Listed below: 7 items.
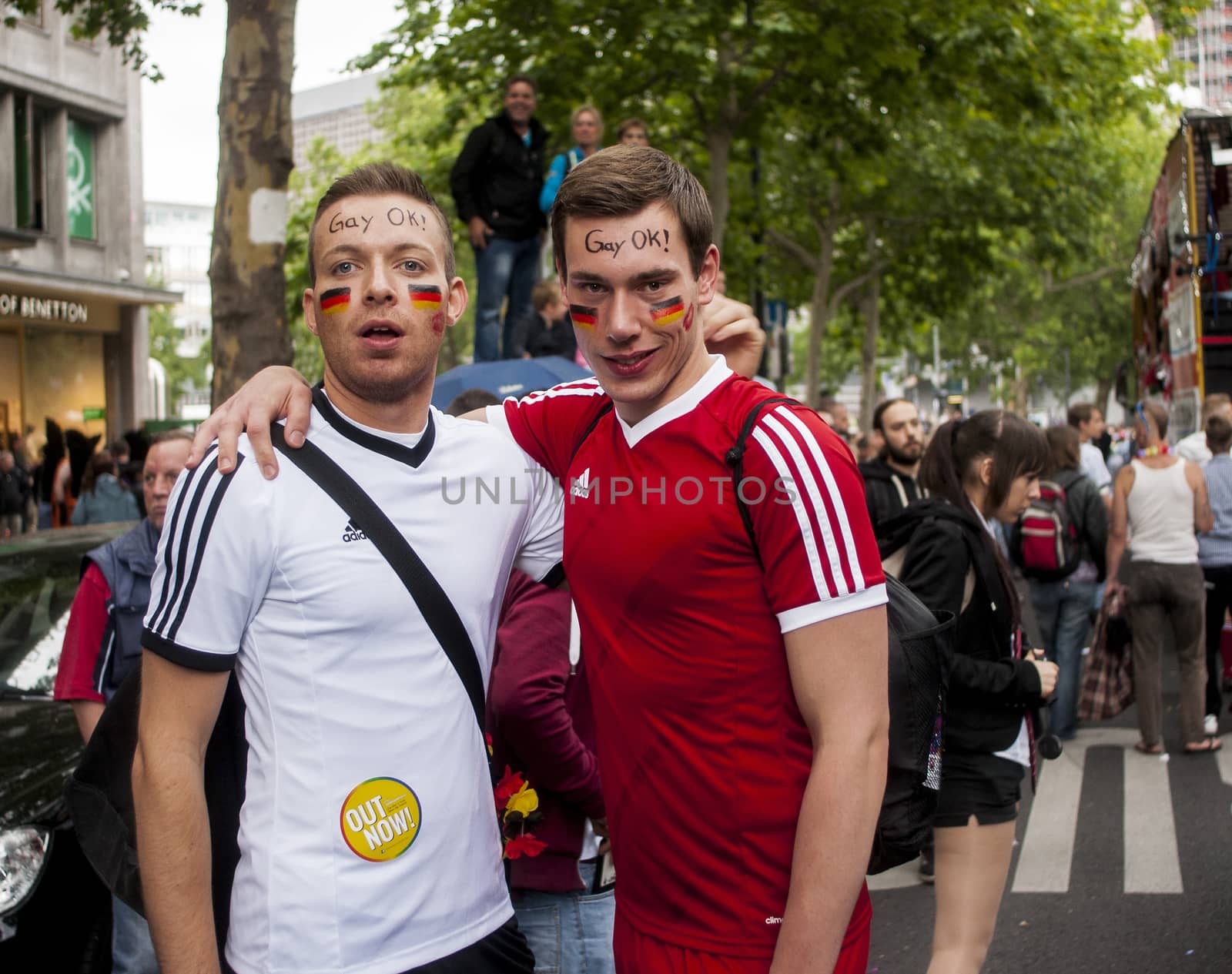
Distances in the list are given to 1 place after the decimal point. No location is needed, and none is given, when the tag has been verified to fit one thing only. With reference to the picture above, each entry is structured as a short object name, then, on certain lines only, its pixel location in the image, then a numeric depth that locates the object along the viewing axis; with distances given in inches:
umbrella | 302.8
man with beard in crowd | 279.6
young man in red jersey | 79.6
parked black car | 147.3
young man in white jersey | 83.3
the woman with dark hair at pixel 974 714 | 145.6
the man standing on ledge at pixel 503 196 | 350.9
